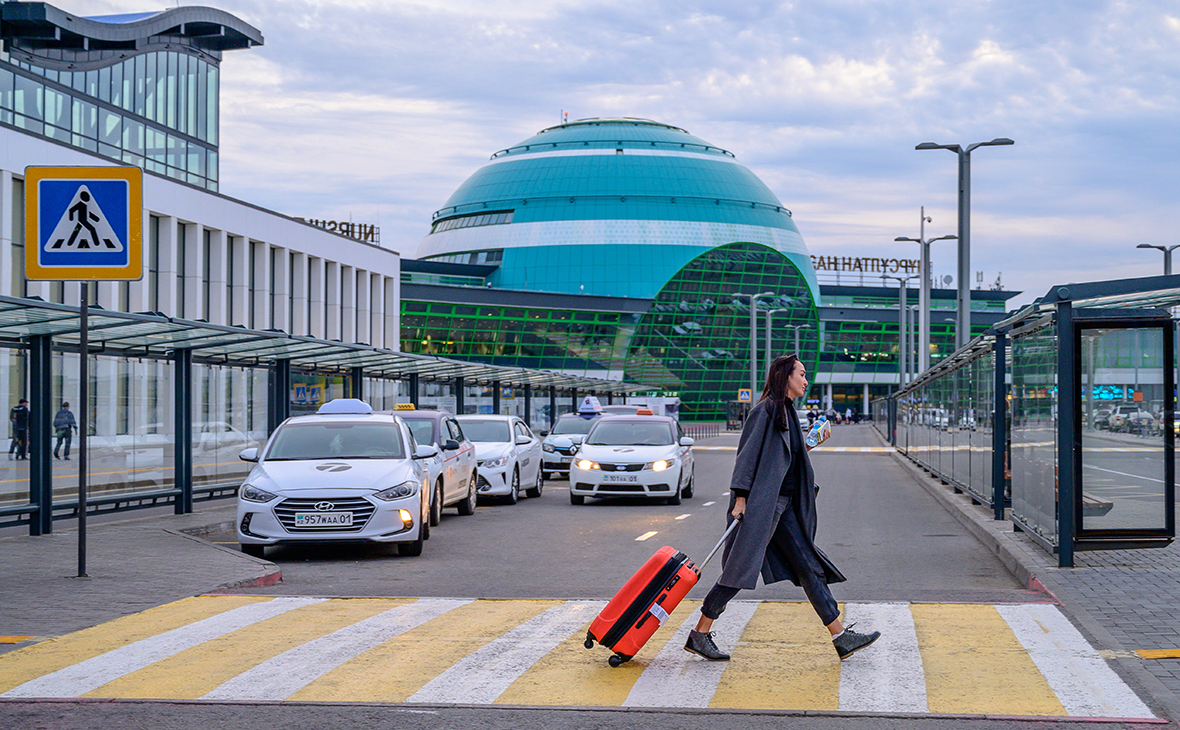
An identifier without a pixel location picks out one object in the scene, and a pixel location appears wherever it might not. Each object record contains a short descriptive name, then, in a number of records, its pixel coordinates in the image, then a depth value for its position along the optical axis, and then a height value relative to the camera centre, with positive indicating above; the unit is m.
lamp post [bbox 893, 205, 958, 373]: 42.91 +2.51
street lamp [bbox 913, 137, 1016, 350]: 27.64 +3.31
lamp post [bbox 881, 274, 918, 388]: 58.62 +2.83
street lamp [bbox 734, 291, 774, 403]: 76.44 +1.90
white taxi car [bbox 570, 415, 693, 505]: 20.36 -1.41
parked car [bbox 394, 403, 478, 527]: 17.02 -1.06
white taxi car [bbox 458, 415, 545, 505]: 20.72 -1.25
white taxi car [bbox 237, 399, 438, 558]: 12.77 -1.18
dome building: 94.56 +9.89
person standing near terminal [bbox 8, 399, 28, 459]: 14.05 -0.53
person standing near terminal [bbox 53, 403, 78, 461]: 14.81 -0.54
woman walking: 7.07 -0.76
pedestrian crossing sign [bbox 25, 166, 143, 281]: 10.78 +1.32
